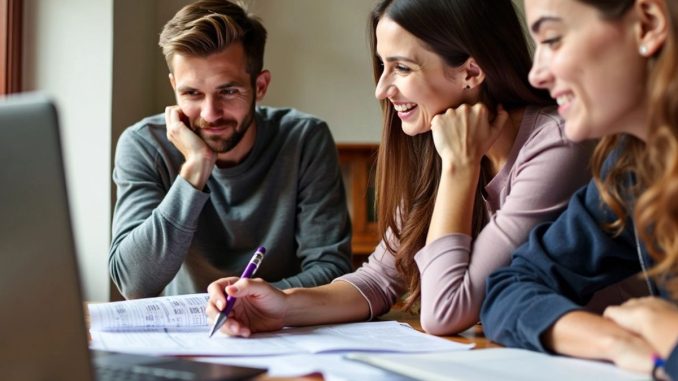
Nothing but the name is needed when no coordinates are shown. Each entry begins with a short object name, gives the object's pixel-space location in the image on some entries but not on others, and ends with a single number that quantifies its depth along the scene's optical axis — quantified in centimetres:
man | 226
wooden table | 159
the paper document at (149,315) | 185
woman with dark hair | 185
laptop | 118
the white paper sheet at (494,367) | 146
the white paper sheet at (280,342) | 171
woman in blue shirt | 155
